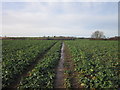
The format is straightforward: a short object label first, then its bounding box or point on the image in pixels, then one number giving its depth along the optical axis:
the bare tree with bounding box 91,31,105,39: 110.62
